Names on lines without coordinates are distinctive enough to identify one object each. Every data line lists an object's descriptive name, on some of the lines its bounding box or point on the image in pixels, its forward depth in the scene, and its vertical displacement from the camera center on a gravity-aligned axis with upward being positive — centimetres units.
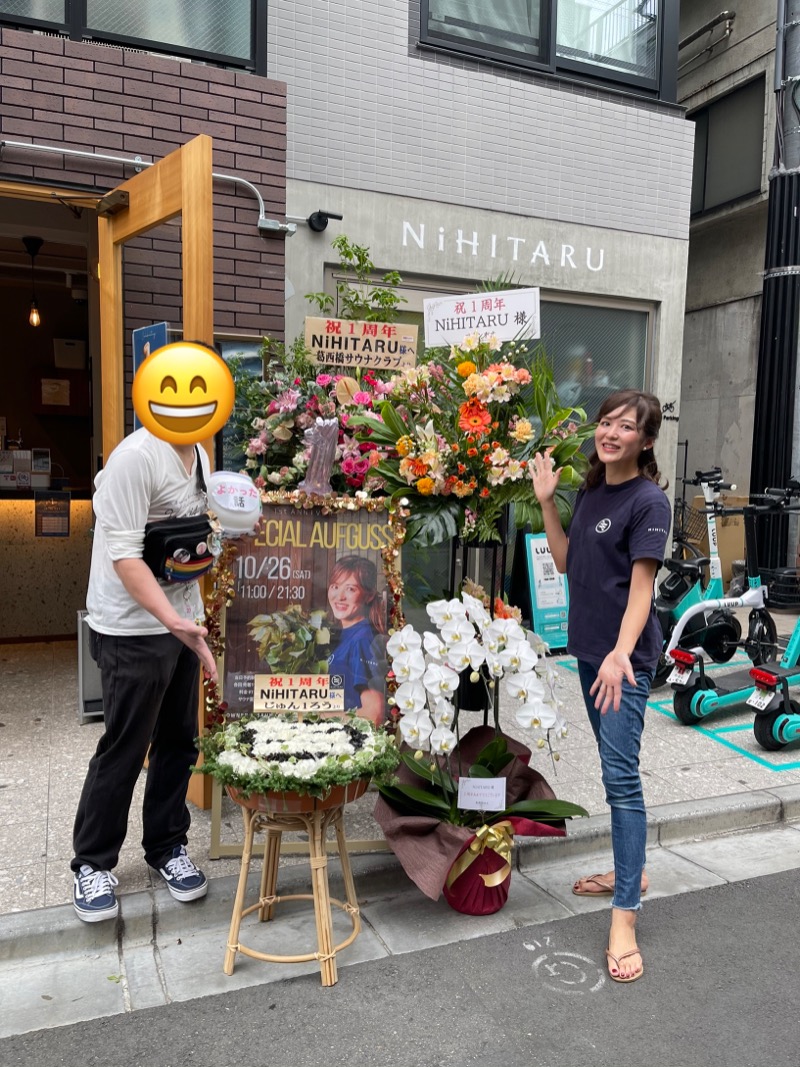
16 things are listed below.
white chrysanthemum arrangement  262 -93
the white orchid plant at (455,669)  298 -70
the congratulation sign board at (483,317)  399 +77
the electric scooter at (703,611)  586 -92
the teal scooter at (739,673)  533 -116
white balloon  310 -12
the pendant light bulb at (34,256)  761 +199
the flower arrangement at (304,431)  382 +19
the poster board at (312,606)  349 -58
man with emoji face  274 -57
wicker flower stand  268 -119
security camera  605 +180
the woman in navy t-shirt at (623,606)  280 -45
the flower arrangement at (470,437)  343 +15
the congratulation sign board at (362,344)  471 +73
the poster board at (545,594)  653 -93
